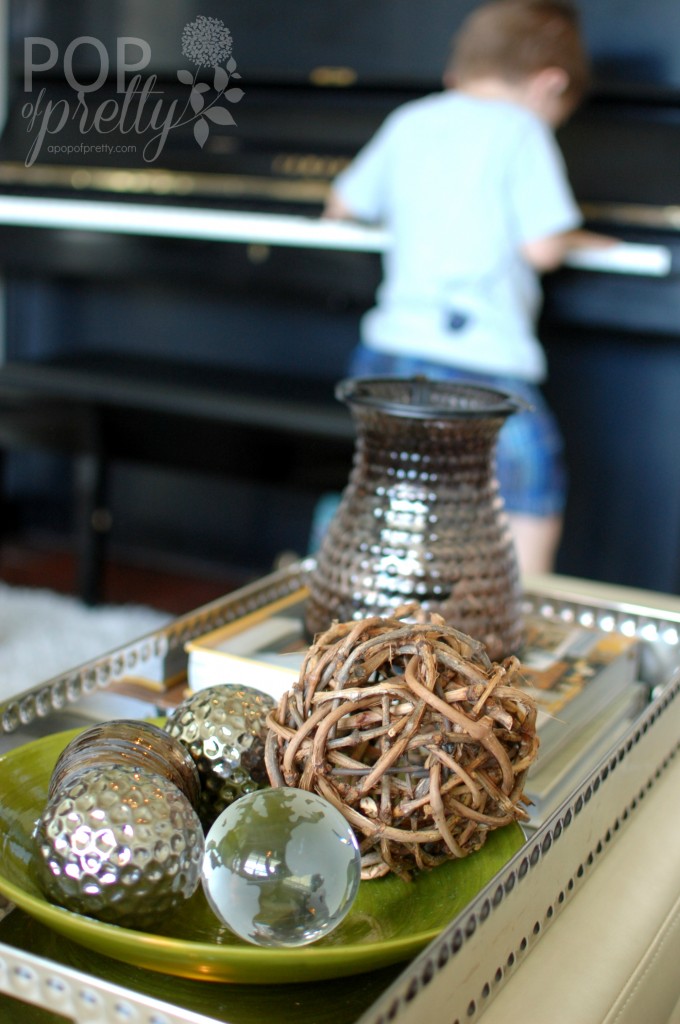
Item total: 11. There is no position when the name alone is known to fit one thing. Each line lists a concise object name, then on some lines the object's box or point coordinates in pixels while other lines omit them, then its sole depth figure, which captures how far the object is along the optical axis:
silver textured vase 0.83
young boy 1.87
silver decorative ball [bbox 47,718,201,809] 0.57
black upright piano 2.14
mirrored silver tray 0.47
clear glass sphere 0.50
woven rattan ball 0.57
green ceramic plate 0.51
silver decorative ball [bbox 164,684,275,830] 0.64
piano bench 2.12
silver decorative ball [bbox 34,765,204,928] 0.51
